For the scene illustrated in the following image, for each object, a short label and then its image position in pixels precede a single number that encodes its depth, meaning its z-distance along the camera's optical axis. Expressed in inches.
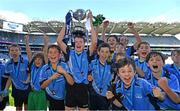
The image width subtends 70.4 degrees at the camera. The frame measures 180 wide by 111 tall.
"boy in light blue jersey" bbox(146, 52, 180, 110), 51.2
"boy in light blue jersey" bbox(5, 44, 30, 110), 97.3
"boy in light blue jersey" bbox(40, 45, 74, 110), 73.8
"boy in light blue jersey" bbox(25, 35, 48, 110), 82.2
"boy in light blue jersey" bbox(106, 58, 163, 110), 54.4
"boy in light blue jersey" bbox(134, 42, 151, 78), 82.7
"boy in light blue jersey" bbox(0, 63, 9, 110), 96.7
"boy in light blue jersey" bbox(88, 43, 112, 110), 79.9
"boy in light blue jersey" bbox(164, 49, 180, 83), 66.5
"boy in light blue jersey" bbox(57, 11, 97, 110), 77.5
